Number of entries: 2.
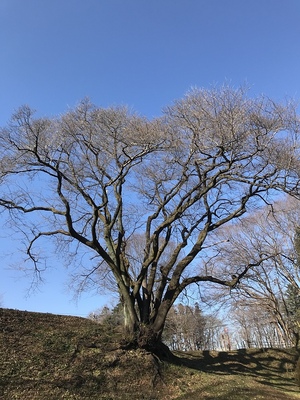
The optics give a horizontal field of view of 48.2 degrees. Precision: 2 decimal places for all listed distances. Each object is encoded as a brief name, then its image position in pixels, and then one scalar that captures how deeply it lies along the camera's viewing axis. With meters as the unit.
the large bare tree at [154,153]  9.76
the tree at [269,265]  19.88
